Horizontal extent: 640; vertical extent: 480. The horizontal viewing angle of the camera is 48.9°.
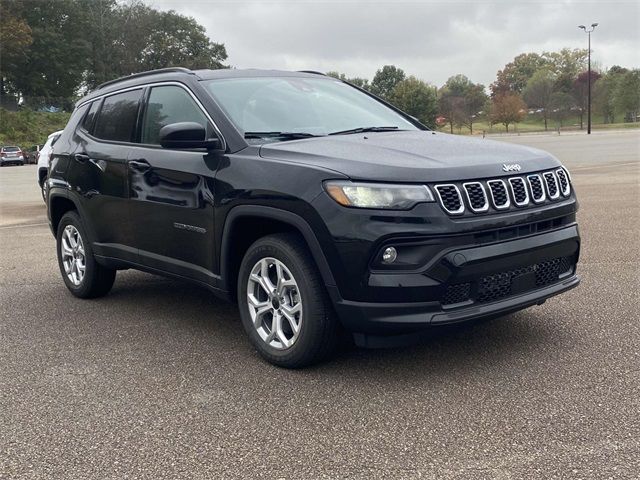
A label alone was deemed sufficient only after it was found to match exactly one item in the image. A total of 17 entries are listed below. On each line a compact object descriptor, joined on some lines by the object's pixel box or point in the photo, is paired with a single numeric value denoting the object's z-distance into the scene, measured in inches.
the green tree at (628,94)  3447.3
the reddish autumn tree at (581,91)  3671.3
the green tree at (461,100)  3659.5
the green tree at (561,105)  3784.5
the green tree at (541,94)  3964.1
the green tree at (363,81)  4282.0
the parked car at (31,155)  1931.6
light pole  2367.1
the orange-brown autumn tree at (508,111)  3784.5
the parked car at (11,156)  1788.9
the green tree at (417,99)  3585.1
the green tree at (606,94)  3646.7
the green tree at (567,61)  5000.0
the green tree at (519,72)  5378.9
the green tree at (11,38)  2474.2
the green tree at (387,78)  4985.2
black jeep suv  141.2
